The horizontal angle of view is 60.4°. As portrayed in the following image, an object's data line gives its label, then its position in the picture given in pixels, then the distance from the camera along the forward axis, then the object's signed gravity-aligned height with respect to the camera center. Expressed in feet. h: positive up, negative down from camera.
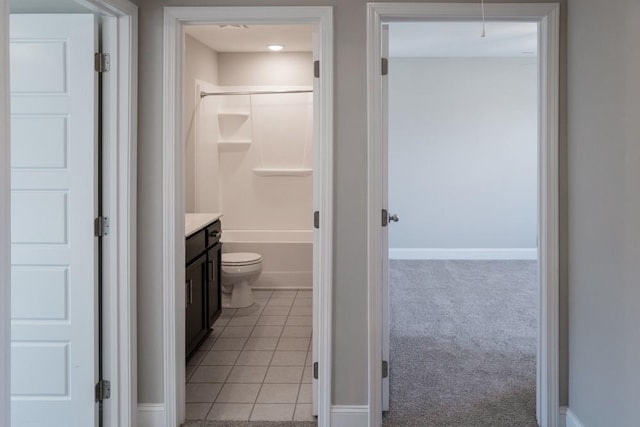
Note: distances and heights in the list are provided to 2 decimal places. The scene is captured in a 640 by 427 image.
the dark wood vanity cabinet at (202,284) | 10.85 -1.60
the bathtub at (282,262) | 18.16 -1.73
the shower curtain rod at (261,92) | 17.56 +3.88
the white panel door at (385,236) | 8.46 -0.42
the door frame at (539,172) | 8.09 +0.54
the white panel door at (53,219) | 7.69 -0.12
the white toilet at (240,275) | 15.24 -1.82
